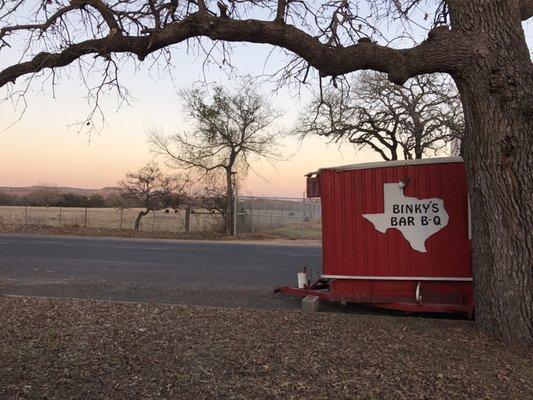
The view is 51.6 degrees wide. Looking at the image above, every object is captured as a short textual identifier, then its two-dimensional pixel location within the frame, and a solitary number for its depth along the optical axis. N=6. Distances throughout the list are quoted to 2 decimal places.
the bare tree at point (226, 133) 28.88
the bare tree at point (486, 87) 5.95
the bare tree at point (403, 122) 30.66
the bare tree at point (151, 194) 31.03
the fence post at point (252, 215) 31.56
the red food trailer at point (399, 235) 8.00
